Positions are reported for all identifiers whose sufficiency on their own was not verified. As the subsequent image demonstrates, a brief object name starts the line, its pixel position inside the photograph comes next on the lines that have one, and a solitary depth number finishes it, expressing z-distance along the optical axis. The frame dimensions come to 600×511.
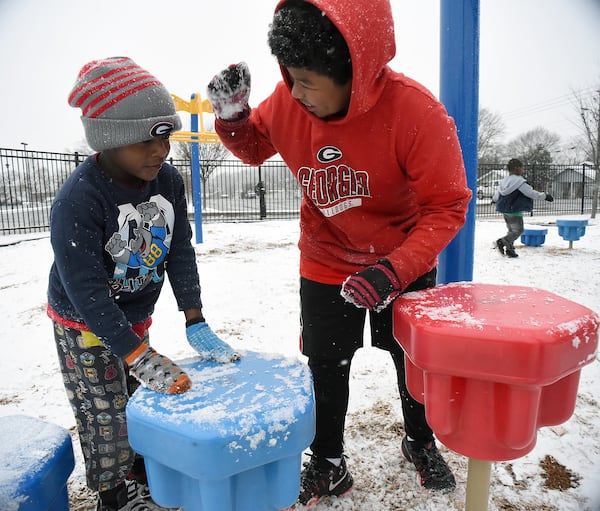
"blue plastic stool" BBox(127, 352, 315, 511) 0.84
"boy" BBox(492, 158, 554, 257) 6.28
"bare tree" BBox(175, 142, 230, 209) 21.91
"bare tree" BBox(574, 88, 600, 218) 11.96
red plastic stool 0.87
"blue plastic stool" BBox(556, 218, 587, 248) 6.67
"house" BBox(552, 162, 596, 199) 30.77
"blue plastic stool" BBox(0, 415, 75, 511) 0.98
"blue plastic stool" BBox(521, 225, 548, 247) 7.10
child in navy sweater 1.17
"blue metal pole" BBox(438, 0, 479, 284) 1.56
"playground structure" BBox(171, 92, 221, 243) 6.44
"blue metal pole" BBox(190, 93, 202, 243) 7.14
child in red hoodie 1.09
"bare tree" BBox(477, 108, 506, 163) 38.06
